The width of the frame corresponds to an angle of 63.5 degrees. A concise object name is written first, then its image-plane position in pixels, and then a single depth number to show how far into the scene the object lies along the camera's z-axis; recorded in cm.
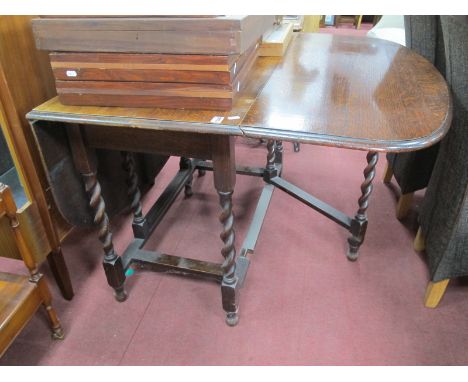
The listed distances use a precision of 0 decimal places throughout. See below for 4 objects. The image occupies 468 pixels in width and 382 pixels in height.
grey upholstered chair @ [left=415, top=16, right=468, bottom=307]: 108
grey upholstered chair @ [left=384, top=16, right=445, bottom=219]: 141
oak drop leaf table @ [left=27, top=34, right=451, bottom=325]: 79
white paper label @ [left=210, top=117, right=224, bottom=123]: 84
